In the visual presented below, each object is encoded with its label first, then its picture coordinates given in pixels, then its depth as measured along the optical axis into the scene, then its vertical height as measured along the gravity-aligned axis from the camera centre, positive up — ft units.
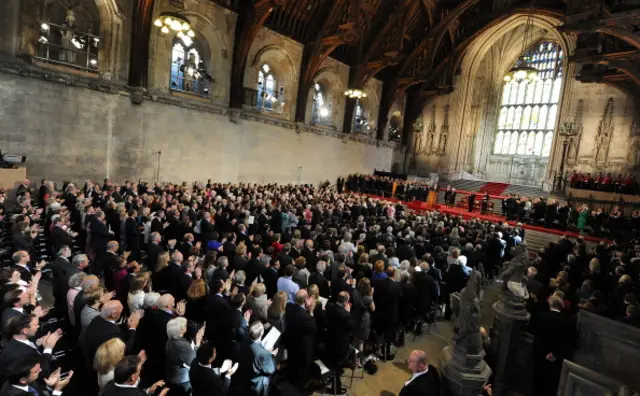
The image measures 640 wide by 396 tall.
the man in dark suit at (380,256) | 23.46 -5.64
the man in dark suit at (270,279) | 19.36 -6.61
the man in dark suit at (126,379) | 8.14 -5.65
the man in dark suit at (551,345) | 13.97 -6.28
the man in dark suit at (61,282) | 14.64 -6.19
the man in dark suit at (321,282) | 18.63 -6.26
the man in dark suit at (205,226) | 27.80 -5.83
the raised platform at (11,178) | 32.12 -4.16
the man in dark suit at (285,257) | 21.51 -5.87
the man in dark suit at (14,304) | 10.71 -5.51
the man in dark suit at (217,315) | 13.35 -6.38
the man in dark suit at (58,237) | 20.05 -5.78
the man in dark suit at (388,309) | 17.67 -6.92
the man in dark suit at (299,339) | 13.37 -6.87
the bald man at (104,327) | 10.62 -5.86
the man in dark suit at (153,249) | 20.58 -6.00
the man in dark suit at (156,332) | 12.21 -6.66
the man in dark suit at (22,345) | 8.90 -5.79
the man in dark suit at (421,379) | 9.15 -5.47
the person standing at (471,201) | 63.21 -2.52
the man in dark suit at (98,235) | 22.40 -6.08
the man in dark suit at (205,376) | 9.71 -6.40
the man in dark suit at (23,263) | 14.21 -5.54
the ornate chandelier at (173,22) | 39.60 +15.82
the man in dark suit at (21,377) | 7.87 -5.74
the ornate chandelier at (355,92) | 64.83 +15.91
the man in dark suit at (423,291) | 20.24 -6.61
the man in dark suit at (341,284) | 17.24 -5.78
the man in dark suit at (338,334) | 14.05 -6.79
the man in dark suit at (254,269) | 19.92 -6.31
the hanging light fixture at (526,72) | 48.80 +18.69
